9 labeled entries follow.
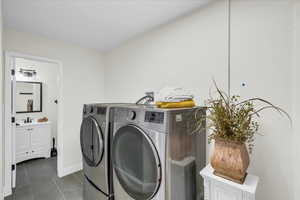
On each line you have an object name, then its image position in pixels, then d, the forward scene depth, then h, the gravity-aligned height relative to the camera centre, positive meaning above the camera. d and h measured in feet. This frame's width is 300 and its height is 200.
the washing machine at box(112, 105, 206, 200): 3.27 -1.41
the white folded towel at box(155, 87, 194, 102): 3.88 +0.11
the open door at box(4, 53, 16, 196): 6.73 -1.38
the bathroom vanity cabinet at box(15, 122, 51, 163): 9.69 -3.00
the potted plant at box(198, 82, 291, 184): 3.05 -0.92
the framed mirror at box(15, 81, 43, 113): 11.11 +0.13
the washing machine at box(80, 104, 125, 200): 4.68 -1.88
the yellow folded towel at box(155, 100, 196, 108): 3.78 -0.13
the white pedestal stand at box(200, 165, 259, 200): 2.88 -1.88
